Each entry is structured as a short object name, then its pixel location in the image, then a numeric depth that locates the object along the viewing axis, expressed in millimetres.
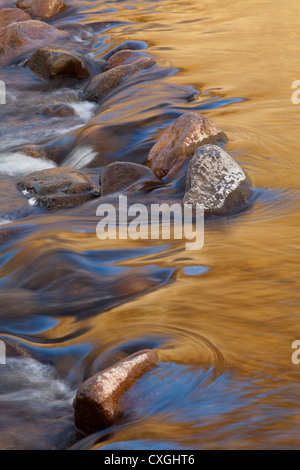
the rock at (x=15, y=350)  3627
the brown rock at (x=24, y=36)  11812
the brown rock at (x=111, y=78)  9625
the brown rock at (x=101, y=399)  2809
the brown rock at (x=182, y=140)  5957
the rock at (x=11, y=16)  13891
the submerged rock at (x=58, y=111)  9148
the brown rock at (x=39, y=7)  14461
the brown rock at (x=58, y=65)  10492
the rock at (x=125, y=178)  5941
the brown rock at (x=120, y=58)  10633
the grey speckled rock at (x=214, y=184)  5094
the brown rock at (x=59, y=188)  6043
